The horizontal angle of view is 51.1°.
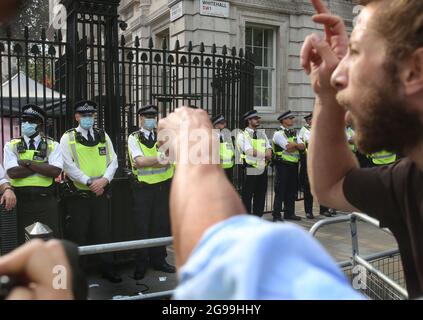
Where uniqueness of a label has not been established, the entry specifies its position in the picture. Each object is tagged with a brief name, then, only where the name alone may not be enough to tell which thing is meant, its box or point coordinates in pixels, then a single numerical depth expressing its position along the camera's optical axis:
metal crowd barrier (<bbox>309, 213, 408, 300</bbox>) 2.63
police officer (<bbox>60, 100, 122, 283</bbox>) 5.16
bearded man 1.07
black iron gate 5.23
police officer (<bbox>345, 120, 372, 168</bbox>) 8.52
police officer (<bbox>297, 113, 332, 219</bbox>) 8.59
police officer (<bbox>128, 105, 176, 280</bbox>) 5.43
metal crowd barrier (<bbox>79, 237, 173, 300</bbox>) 2.26
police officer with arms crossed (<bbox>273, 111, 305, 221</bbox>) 8.35
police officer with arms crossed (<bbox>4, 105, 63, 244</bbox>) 4.97
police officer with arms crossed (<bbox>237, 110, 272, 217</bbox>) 7.78
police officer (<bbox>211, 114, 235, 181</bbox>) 7.09
